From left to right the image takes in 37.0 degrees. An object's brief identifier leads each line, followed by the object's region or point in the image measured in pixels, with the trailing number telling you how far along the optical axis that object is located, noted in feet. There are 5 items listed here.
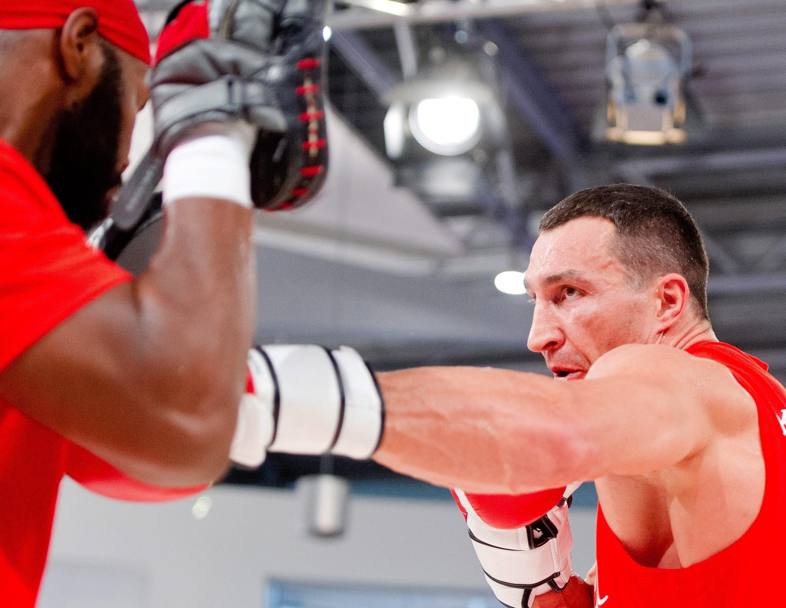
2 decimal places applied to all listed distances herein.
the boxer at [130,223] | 4.18
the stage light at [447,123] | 21.30
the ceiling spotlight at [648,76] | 20.01
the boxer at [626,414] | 5.23
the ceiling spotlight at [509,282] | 33.99
